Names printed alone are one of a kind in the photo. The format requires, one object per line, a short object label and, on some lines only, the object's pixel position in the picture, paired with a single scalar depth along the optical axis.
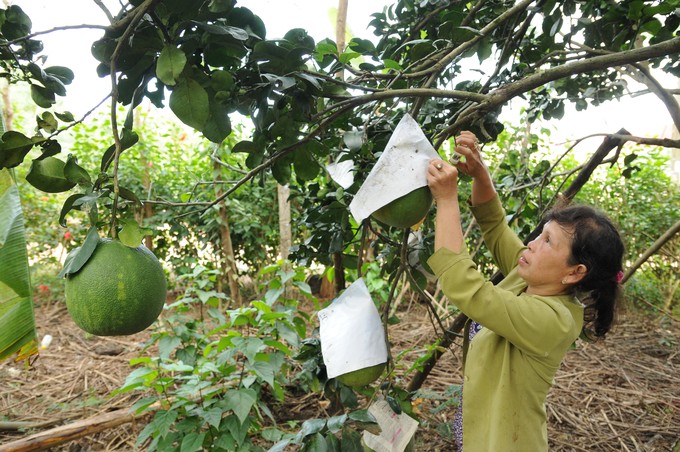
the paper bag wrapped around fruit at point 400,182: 1.00
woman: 1.17
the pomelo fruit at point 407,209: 1.02
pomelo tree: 0.87
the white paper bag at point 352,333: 1.08
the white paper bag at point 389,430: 1.23
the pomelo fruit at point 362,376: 1.10
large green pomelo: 0.90
